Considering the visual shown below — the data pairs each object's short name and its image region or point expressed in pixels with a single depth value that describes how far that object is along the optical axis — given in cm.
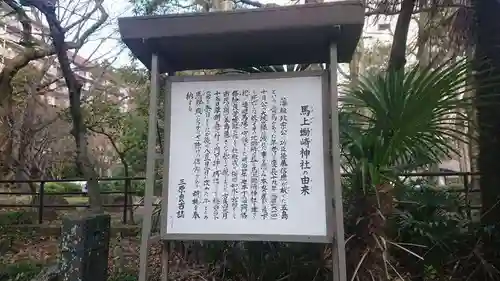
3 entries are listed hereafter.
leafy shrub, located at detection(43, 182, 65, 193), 1606
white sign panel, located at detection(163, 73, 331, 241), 317
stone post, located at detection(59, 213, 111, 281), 332
